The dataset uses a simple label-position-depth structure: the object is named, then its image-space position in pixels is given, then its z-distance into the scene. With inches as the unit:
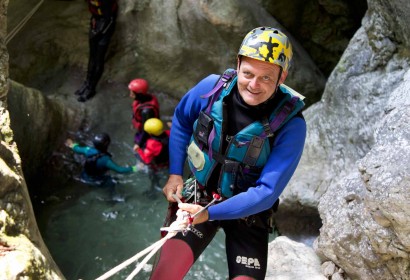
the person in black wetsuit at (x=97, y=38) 264.1
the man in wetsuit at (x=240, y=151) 105.8
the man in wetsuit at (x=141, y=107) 230.1
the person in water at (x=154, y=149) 221.5
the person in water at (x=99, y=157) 221.1
